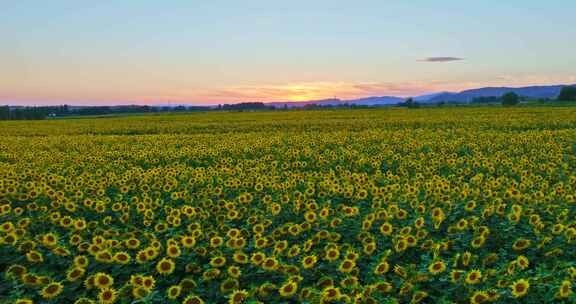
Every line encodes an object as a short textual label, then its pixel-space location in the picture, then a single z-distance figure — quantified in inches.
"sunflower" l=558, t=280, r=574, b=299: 130.3
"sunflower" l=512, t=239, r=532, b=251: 183.0
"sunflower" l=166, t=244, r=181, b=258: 172.3
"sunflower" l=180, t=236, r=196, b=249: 180.5
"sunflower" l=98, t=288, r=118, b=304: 136.9
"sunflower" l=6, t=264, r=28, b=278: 163.9
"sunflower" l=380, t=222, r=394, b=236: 196.1
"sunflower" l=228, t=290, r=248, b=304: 137.7
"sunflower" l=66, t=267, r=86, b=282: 154.8
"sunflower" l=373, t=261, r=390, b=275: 155.0
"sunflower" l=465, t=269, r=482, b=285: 141.3
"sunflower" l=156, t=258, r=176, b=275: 161.2
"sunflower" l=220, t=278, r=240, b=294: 149.5
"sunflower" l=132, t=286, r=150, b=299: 140.6
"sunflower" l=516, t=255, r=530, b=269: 152.5
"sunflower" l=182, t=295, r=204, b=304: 136.2
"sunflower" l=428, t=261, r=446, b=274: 149.7
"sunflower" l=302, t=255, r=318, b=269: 160.1
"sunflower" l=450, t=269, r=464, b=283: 145.5
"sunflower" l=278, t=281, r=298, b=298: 140.1
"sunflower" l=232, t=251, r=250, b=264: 165.5
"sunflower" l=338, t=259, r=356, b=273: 156.9
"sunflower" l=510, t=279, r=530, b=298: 131.3
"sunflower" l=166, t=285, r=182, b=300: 143.2
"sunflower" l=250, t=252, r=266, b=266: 162.6
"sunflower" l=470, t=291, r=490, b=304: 133.4
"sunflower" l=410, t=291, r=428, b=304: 137.3
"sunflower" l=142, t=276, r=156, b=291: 144.2
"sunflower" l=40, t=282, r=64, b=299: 144.4
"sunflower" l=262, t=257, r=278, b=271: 158.2
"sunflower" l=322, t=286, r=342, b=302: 129.2
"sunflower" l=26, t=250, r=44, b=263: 173.8
